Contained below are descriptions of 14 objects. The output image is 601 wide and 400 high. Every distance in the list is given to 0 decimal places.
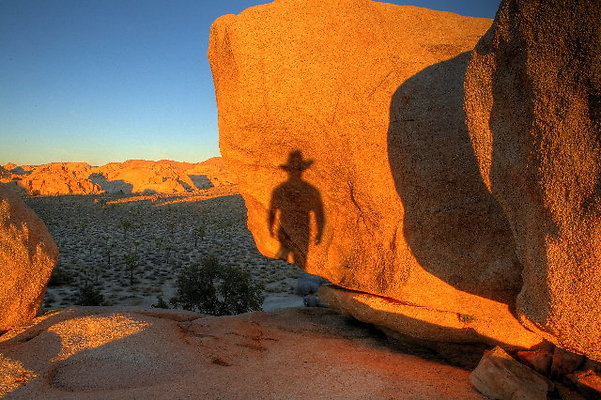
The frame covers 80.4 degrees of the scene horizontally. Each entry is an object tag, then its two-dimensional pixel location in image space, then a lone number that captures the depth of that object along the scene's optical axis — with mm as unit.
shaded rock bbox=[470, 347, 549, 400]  3223
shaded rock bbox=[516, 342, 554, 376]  3803
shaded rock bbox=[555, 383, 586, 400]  3418
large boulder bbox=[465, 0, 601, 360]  2213
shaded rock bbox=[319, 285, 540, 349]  4180
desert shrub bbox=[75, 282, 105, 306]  8328
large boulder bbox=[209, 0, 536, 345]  4379
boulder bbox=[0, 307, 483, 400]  3248
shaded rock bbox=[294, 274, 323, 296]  10641
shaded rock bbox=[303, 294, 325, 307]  8688
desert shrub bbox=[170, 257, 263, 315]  8320
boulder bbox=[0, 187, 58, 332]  4965
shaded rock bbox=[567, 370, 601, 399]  3375
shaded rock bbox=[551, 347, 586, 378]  3652
